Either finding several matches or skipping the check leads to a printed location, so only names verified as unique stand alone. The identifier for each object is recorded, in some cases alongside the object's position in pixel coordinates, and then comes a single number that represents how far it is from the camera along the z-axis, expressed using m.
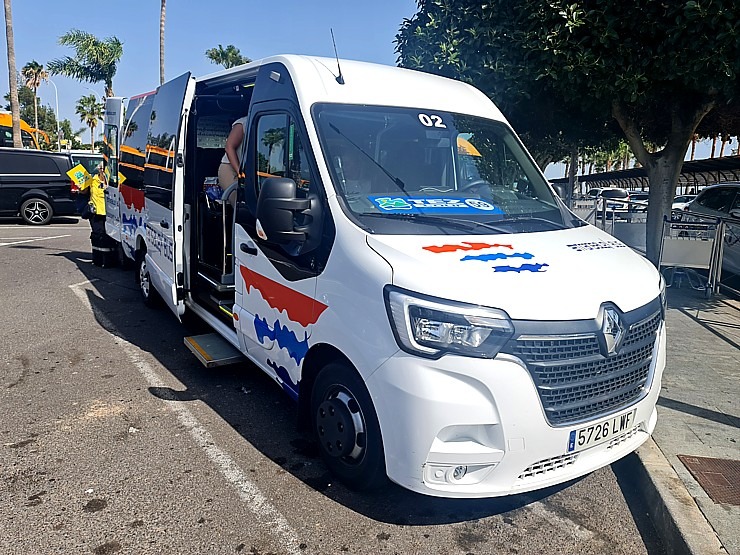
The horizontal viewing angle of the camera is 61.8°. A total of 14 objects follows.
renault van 2.90
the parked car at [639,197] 14.64
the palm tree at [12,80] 24.94
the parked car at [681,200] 28.46
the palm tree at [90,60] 30.19
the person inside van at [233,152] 5.33
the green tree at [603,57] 6.25
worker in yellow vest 10.37
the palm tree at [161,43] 26.58
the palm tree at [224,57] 35.53
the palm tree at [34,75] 68.75
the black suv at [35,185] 16.98
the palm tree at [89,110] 84.12
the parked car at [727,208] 9.06
